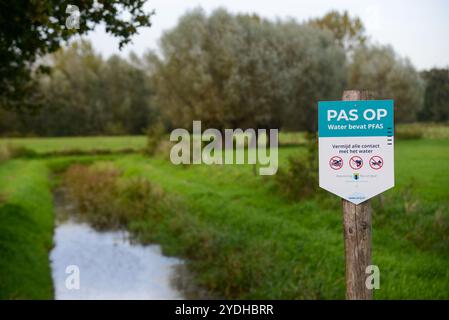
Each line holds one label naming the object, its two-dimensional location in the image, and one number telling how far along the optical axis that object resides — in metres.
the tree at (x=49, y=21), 8.90
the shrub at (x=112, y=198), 18.30
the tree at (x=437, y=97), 21.23
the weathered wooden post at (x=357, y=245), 4.79
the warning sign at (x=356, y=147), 4.57
